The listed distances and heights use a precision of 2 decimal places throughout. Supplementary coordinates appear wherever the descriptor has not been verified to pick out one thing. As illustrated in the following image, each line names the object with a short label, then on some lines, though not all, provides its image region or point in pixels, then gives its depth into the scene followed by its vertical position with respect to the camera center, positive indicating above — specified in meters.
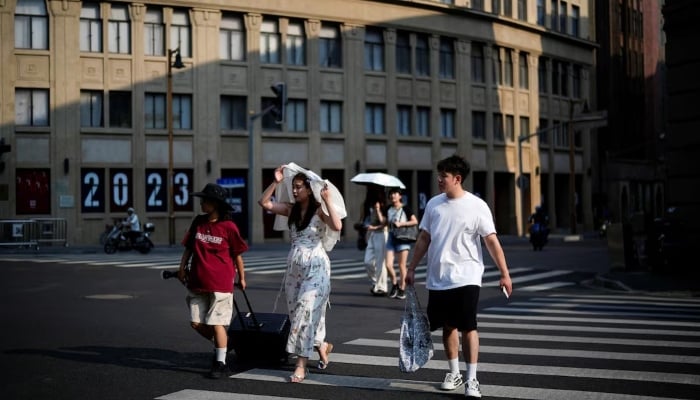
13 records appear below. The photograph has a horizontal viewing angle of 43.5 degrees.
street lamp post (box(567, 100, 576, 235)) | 50.29 +1.36
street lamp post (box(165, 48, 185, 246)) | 37.06 +2.46
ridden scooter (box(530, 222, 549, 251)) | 33.47 -0.90
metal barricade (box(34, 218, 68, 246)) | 35.12 -0.51
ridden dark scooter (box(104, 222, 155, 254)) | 31.58 -0.92
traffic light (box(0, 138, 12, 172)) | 31.17 +2.50
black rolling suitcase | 8.52 -1.20
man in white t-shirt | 6.96 -0.41
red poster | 37.34 +1.15
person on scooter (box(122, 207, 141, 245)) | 31.86 -0.46
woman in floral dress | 7.81 -0.39
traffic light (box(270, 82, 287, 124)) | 31.72 +4.21
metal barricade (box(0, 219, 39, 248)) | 33.24 -0.56
